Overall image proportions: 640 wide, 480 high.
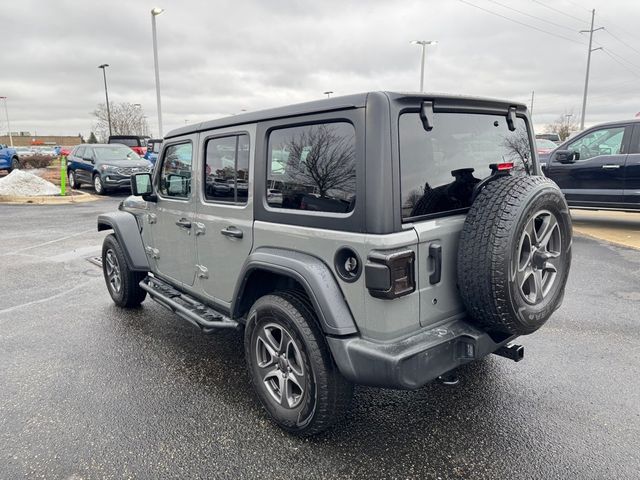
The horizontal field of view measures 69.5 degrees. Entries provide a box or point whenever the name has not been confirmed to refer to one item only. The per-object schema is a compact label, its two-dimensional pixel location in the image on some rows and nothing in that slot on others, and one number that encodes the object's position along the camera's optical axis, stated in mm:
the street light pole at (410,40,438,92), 27958
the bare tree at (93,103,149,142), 51219
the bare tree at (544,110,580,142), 59531
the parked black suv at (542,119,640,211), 8094
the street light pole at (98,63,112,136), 39750
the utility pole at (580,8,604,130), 30748
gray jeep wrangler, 2291
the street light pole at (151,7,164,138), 17714
